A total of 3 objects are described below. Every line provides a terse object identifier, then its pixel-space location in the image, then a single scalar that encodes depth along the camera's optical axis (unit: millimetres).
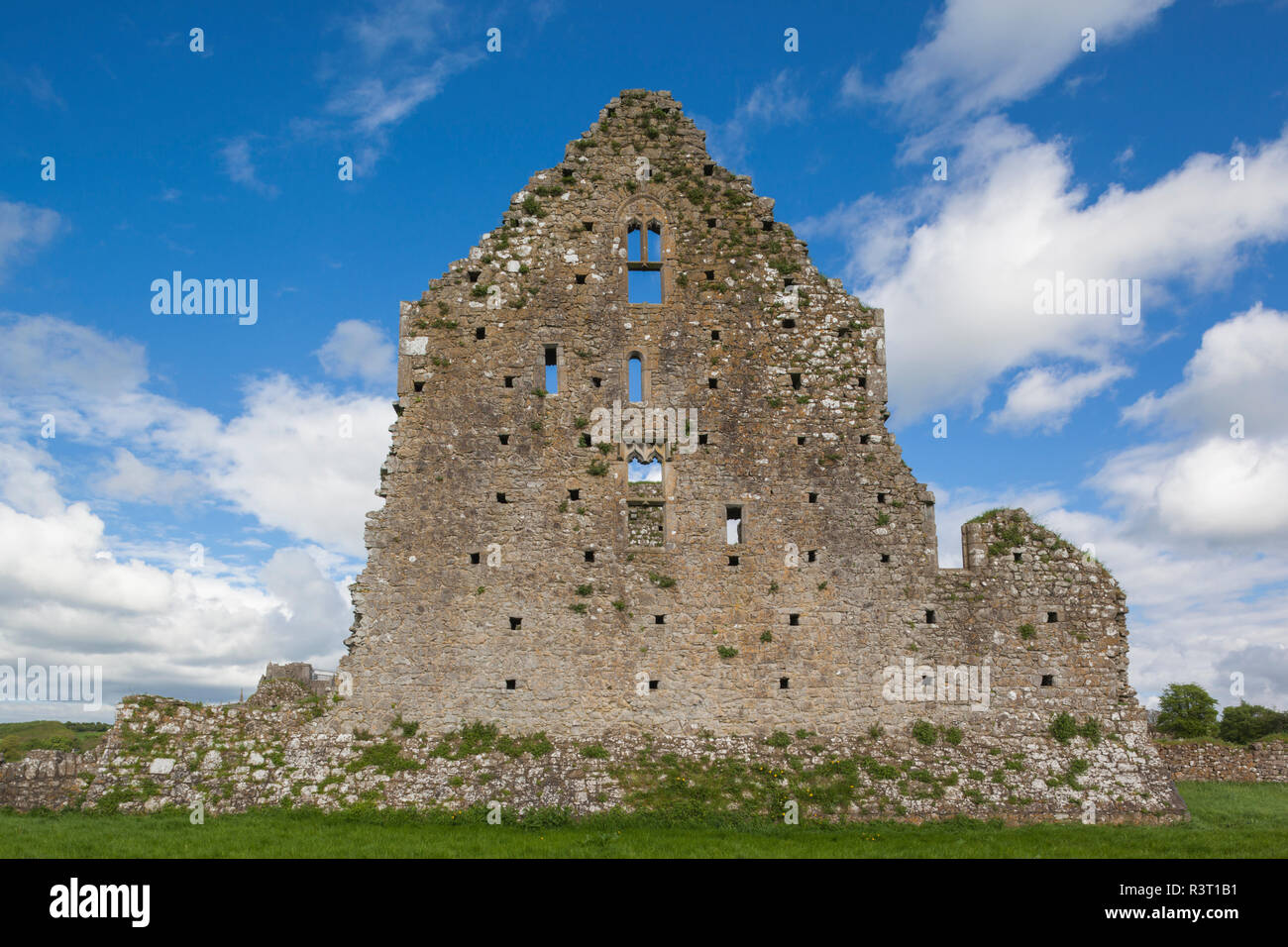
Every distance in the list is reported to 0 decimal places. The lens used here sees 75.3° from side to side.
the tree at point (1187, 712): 41094
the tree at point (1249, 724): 44250
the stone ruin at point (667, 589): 17859
